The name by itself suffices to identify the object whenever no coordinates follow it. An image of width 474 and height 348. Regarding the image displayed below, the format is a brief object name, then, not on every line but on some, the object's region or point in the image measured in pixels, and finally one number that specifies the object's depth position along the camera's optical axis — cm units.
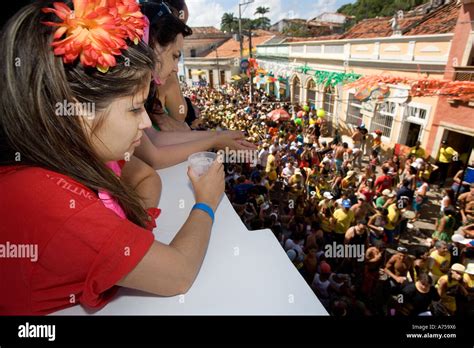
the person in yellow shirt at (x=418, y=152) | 784
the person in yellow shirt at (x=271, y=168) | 685
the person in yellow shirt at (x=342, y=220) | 480
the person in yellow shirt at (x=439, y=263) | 384
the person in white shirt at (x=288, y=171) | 675
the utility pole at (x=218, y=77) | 3325
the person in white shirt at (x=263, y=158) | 715
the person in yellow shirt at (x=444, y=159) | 780
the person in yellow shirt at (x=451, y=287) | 353
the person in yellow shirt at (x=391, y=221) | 506
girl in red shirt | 59
